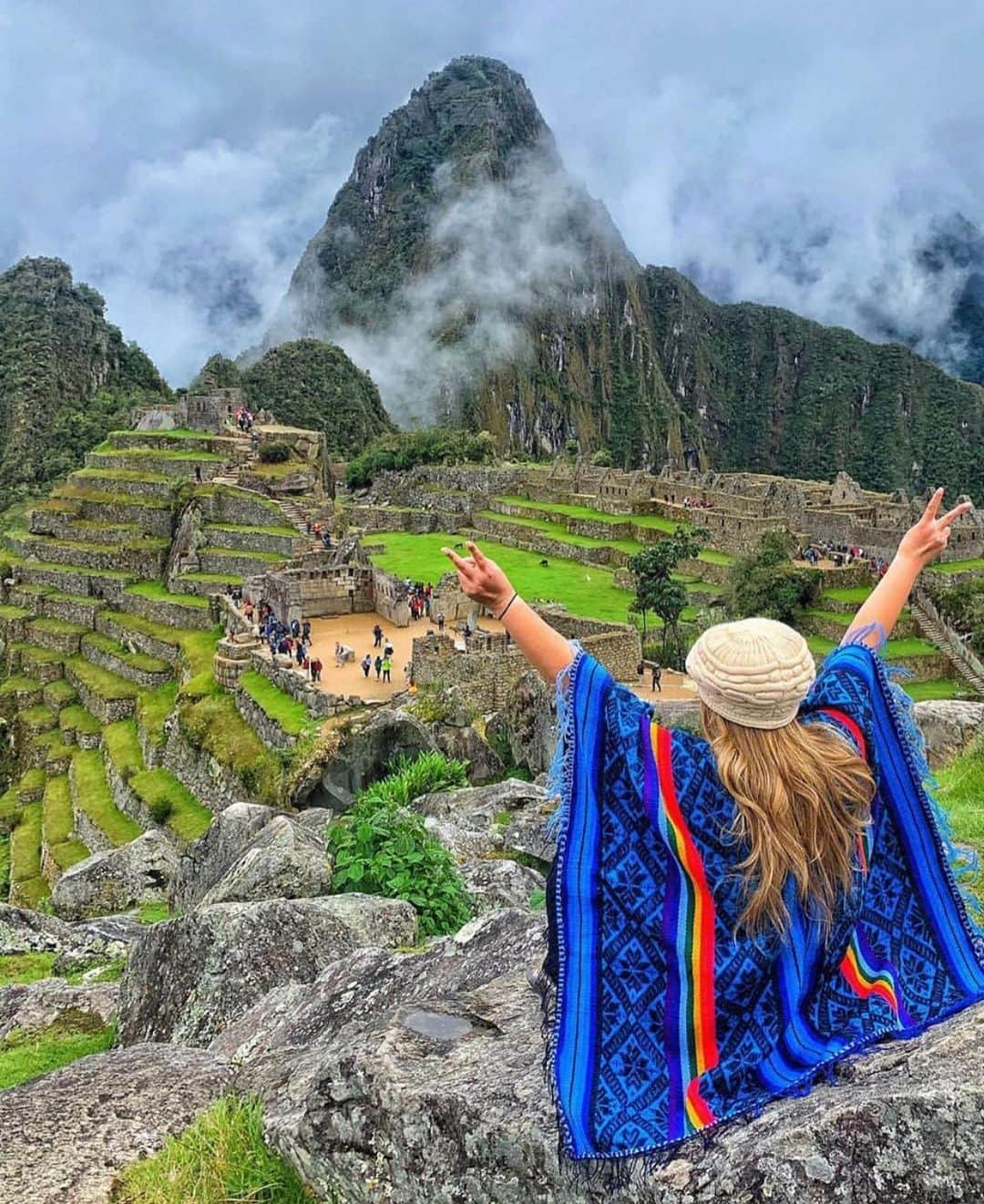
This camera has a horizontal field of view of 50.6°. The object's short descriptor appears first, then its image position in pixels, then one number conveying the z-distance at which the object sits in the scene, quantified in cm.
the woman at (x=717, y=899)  236
